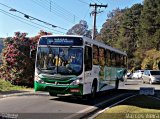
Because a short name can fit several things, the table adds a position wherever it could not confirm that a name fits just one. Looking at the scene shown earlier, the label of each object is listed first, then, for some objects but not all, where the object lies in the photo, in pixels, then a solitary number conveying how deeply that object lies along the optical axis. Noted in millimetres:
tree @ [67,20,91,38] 68294
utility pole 30934
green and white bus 11420
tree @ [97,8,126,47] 73514
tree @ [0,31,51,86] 17965
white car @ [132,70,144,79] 42233
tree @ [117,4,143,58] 61857
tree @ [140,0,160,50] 51512
